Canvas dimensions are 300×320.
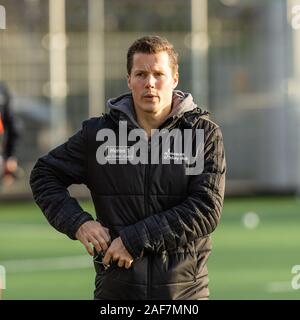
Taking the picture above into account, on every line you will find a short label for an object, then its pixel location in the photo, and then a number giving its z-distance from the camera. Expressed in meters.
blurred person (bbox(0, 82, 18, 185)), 24.26
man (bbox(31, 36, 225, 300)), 7.98
